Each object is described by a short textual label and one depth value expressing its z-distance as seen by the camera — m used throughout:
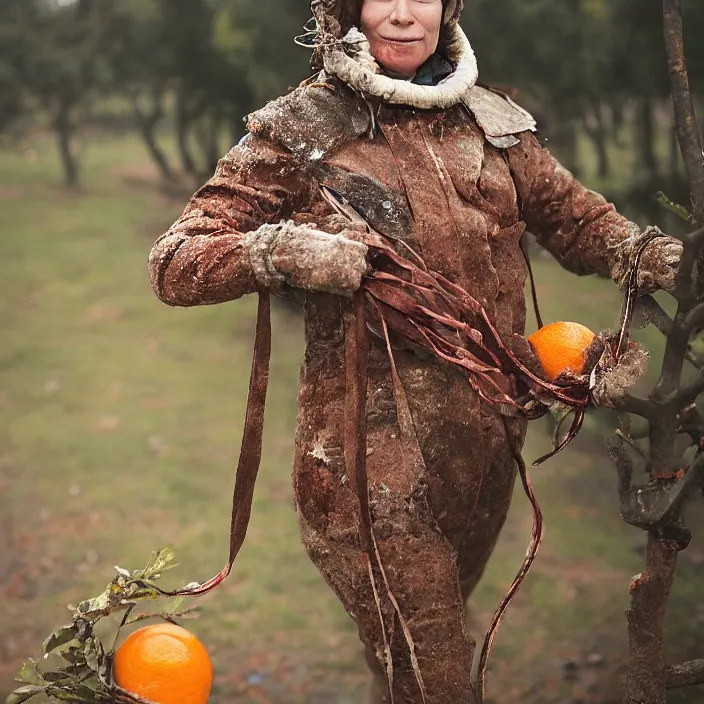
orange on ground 2.29
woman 2.23
